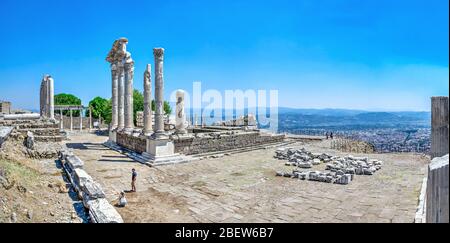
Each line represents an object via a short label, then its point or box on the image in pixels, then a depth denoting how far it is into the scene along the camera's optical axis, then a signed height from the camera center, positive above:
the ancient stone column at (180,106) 18.67 +0.70
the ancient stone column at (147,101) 16.80 +0.95
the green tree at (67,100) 52.13 +3.11
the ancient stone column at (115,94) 21.75 +1.69
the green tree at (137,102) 37.69 +1.88
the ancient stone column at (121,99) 20.55 +1.28
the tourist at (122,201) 8.21 -2.28
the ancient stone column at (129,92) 19.47 +1.66
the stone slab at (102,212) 6.48 -2.14
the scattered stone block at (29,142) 14.20 -1.19
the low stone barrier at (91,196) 6.62 -2.05
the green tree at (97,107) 48.66 +1.73
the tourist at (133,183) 9.69 -2.14
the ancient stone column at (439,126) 4.37 -0.14
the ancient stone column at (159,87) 16.05 +1.64
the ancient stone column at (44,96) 27.29 +2.10
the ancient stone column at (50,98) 25.62 +1.71
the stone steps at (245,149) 17.28 -2.13
